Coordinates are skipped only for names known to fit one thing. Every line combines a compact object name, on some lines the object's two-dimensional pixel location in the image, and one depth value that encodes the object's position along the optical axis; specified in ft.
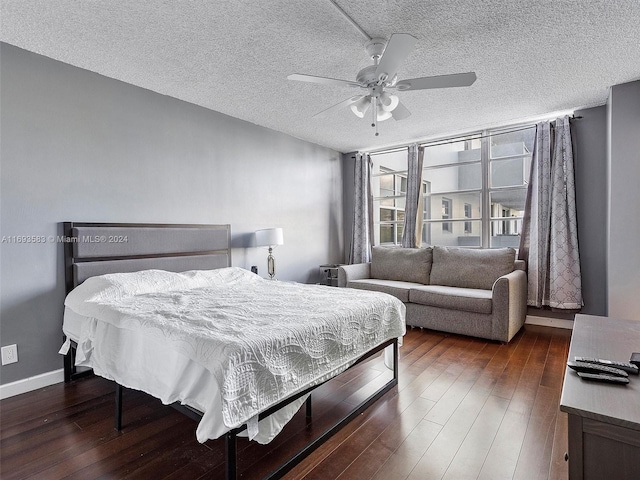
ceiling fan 6.54
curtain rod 13.65
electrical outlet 7.88
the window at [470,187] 14.67
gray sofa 11.36
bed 4.71
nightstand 16.81
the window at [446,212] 16.61
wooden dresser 3.36
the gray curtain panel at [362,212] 18.13
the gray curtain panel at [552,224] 12.44
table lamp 13.29
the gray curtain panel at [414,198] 16.44
